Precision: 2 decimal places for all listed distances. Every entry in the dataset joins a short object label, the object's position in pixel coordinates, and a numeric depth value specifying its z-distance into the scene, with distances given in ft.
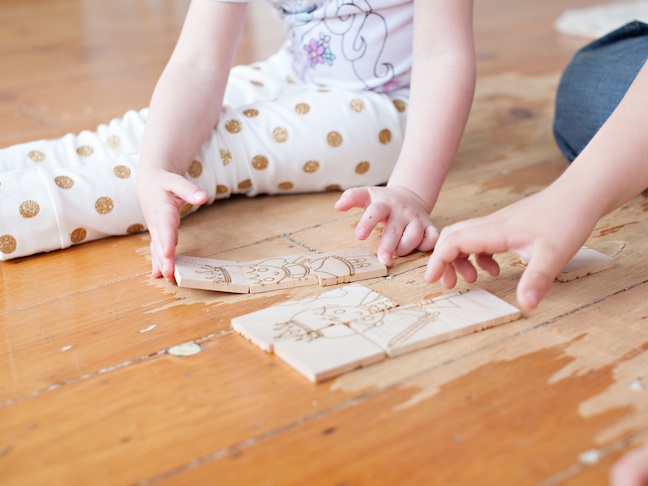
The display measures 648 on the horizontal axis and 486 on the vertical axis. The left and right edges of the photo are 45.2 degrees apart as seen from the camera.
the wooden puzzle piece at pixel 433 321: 2.21
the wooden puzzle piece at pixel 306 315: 2.26
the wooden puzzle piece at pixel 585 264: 2.59
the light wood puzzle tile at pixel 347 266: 2.67
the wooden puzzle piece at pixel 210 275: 2.59
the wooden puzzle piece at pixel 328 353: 2.09
